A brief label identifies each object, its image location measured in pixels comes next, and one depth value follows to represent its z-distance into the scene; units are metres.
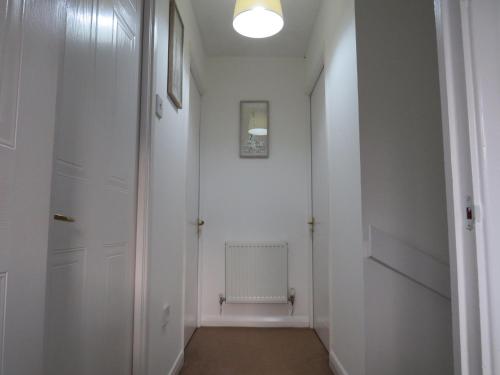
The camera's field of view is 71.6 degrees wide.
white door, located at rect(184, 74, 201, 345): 2.73
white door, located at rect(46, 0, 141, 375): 0.97
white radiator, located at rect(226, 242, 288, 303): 3.16
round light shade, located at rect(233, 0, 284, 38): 1.89
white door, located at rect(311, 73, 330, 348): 2.65
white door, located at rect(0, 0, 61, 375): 0.60
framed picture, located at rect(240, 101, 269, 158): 3.39
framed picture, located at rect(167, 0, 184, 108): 1.94
